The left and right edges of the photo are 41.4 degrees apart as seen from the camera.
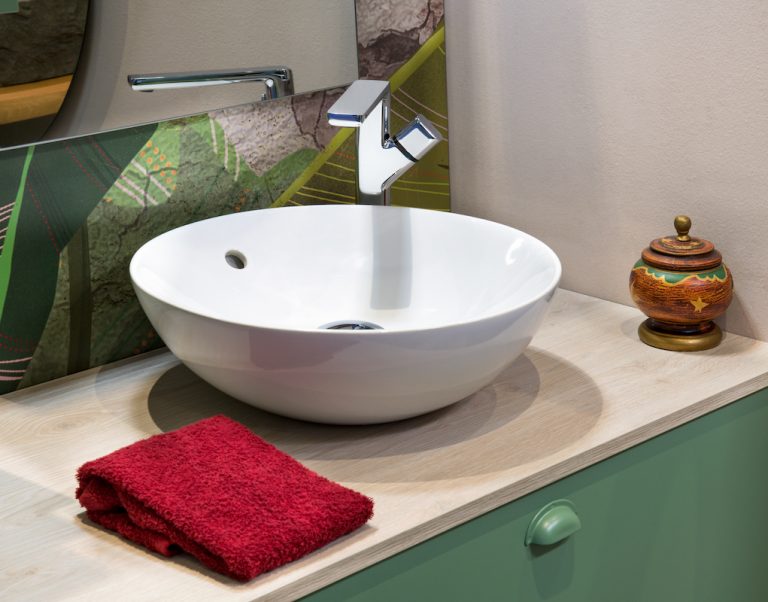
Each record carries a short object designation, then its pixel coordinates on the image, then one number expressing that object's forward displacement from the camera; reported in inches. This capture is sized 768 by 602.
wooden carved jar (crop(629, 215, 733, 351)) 50.9
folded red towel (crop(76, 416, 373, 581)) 35.6
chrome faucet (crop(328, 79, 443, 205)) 50.2
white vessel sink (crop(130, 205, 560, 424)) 40.8
